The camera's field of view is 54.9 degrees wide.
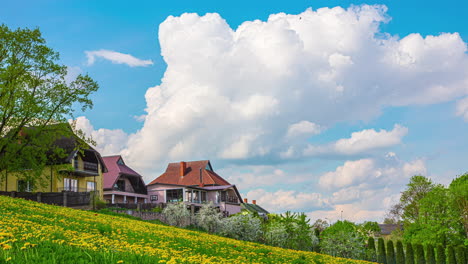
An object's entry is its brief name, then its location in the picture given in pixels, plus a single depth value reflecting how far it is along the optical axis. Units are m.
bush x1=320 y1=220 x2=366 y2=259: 40.88
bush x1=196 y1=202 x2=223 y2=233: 43.69
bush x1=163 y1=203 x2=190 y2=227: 42.49
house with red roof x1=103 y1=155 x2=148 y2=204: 68.12
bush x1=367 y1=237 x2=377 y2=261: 46.22
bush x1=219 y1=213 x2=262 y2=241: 41.69
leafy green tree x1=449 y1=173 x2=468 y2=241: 50.65
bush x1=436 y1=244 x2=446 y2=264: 47.31
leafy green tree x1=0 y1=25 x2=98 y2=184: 39.81
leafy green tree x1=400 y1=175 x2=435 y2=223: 55.62
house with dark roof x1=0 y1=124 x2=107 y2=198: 45.54
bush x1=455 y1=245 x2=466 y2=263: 47.72
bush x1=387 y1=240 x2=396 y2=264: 48.72
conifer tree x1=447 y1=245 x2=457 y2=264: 48.28
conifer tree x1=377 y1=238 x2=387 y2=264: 49.14
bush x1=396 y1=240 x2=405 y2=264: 48.22
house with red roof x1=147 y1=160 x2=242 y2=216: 74.44
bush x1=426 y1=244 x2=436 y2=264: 47.28
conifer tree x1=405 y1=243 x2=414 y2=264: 48.41
